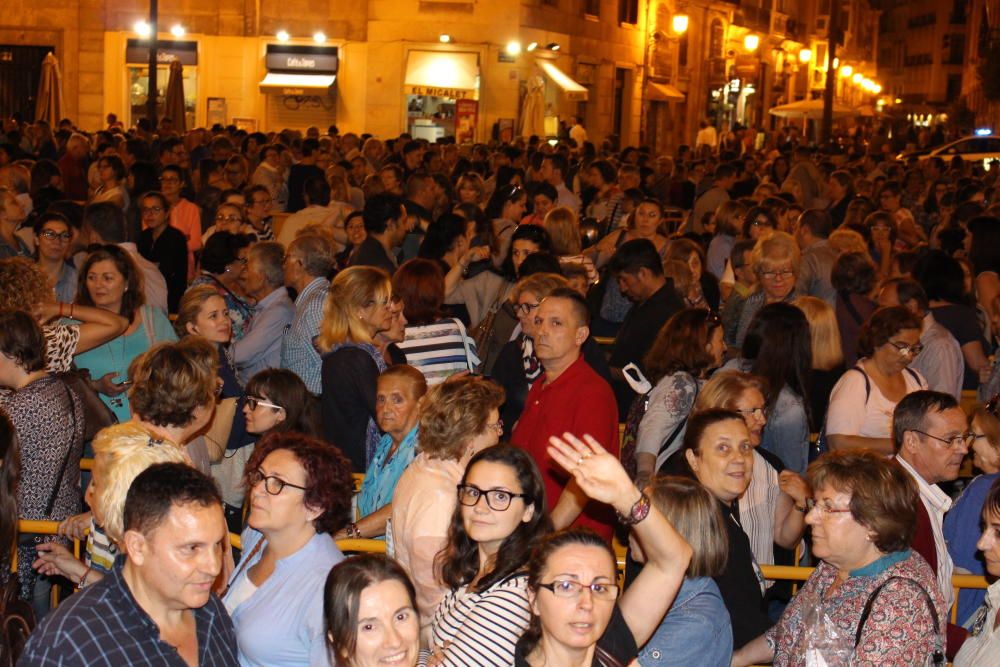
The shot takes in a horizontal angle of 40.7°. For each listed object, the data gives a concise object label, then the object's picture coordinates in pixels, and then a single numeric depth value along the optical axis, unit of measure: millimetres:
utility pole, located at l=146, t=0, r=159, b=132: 24242
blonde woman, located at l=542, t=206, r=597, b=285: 10547
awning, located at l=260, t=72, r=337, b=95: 33656
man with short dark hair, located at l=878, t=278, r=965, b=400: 8414
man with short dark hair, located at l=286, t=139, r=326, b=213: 16609
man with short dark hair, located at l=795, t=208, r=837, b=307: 10594
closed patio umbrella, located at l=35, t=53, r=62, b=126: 23656
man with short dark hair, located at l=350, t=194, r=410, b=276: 10469
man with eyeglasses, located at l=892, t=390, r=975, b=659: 5902
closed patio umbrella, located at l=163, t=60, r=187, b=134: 24500
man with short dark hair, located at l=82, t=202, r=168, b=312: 10047
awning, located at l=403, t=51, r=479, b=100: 33062
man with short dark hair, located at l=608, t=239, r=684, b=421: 8531
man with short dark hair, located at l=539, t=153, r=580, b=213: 15625
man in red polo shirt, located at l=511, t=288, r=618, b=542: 6121
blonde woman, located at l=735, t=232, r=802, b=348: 9039
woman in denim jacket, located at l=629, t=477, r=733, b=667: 4418
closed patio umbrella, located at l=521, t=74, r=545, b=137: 31578
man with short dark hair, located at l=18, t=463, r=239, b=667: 3717
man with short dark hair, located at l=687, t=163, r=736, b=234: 15836
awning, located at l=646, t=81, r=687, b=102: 42219
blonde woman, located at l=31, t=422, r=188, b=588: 4566
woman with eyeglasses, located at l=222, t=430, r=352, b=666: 4500
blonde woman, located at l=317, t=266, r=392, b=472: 7027
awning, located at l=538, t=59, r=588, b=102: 34000
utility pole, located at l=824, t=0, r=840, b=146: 33706
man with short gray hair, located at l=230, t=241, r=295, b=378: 8516
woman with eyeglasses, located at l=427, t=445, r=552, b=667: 4113
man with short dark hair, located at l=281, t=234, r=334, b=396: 7973
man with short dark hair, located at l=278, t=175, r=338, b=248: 12891
